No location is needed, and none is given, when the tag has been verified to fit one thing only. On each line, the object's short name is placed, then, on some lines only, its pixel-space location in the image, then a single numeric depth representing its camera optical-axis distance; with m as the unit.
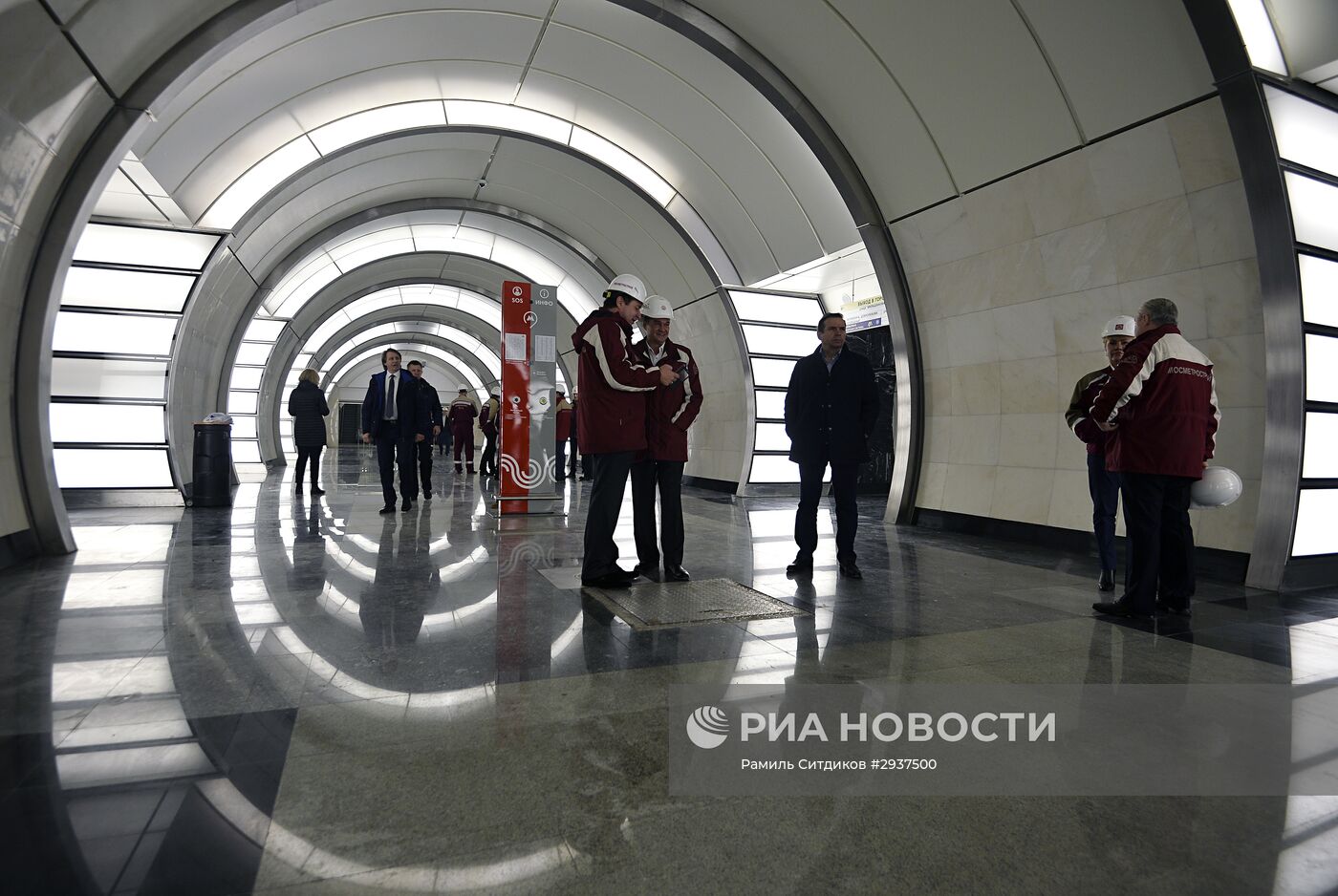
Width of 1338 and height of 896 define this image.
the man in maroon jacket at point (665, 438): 5.80
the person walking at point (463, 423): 19.25
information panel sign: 10.38
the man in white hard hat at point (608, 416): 5.27
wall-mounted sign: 14.62
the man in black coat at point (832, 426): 6.05
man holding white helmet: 4.80
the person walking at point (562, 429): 17.25
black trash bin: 10.61
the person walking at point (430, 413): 10.77
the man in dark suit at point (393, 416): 10.45
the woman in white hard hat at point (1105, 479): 5.69
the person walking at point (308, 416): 11.81
